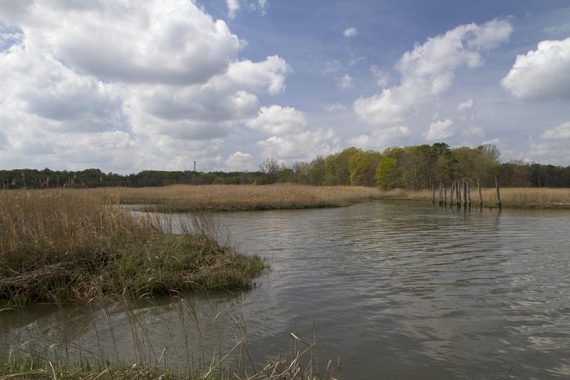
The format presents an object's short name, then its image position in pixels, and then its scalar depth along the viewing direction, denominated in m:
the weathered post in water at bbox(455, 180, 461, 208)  34.53
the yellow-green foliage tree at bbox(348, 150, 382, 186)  78.06
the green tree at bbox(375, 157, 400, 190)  68.25
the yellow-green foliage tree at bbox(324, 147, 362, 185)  86.00
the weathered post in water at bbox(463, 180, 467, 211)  32.28
